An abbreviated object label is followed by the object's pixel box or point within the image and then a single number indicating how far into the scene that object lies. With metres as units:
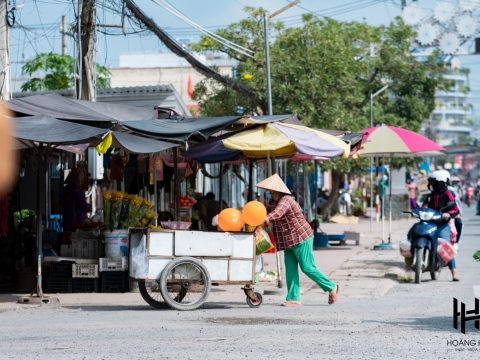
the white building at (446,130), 46.81
